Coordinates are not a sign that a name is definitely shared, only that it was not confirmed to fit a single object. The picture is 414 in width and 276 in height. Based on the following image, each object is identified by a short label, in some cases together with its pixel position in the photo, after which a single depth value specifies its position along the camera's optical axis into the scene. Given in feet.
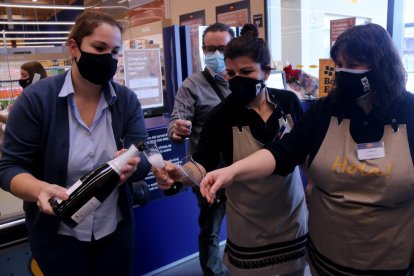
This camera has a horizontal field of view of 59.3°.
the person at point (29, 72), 12.99
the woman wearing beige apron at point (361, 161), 3.98
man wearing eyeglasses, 7.11
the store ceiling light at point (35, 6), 20.72
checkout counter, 8.50
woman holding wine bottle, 4.16
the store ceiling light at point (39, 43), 42.43
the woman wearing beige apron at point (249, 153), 4.98
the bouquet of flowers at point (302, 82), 11.84
